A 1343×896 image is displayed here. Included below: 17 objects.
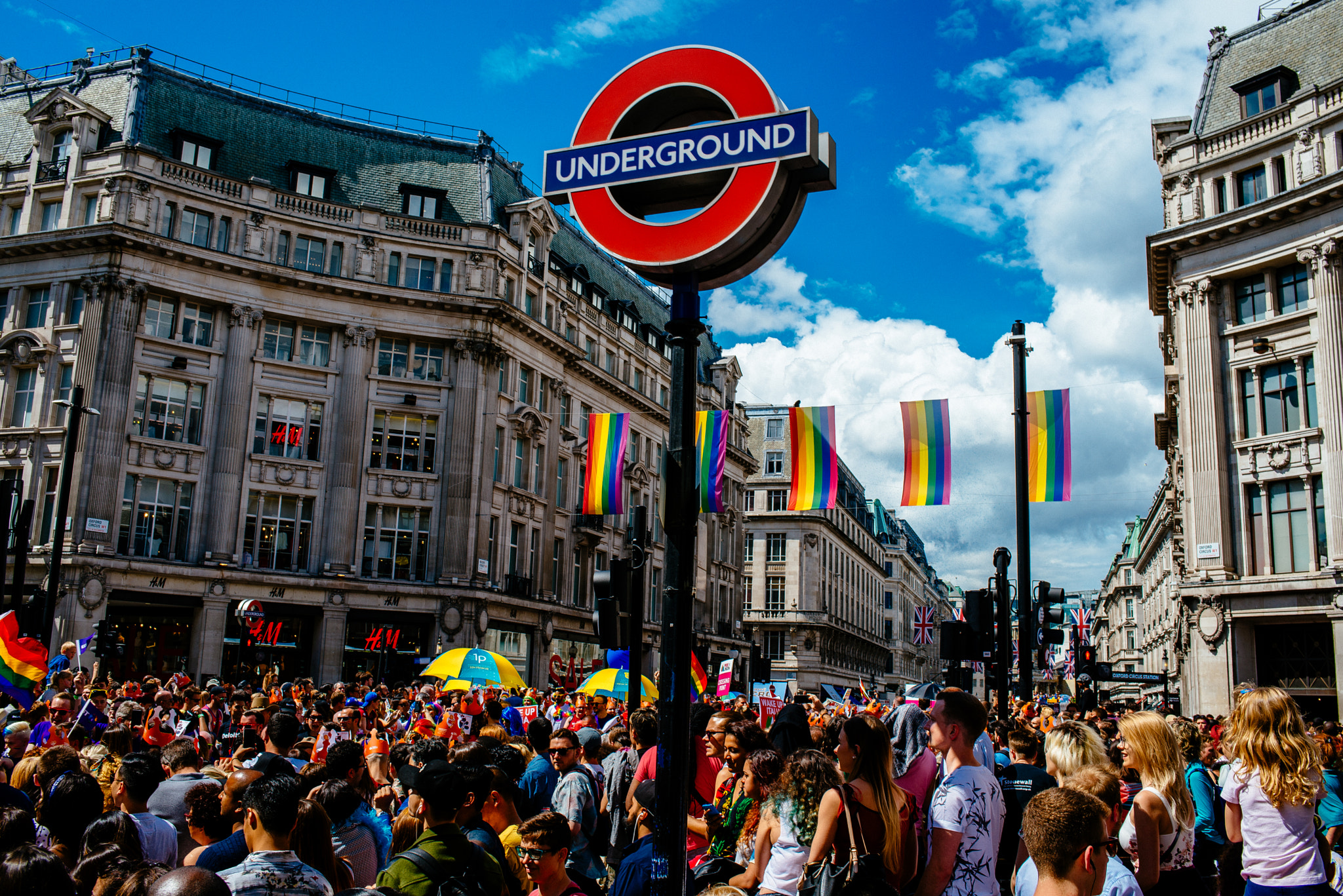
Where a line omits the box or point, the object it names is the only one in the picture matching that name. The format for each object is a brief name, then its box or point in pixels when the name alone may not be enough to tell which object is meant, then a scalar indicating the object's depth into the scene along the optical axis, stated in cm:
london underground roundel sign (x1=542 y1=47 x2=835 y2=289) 488
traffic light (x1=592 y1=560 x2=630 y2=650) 1201
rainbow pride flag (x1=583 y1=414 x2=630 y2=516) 2273
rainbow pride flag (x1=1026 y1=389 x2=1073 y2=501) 1717
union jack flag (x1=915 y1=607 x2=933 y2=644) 5388
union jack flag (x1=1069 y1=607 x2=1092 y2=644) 3901
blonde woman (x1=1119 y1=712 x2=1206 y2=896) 539
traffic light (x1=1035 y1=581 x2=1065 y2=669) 1802
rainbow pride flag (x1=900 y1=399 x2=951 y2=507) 1869
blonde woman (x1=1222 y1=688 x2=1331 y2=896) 577
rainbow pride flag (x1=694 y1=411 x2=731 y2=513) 2227
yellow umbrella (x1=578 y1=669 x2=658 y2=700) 2038
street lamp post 2200
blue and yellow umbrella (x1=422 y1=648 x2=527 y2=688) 1992
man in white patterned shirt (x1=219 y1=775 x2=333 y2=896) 417
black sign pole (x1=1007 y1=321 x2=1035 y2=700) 1448
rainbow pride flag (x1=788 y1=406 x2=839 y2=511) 1859
